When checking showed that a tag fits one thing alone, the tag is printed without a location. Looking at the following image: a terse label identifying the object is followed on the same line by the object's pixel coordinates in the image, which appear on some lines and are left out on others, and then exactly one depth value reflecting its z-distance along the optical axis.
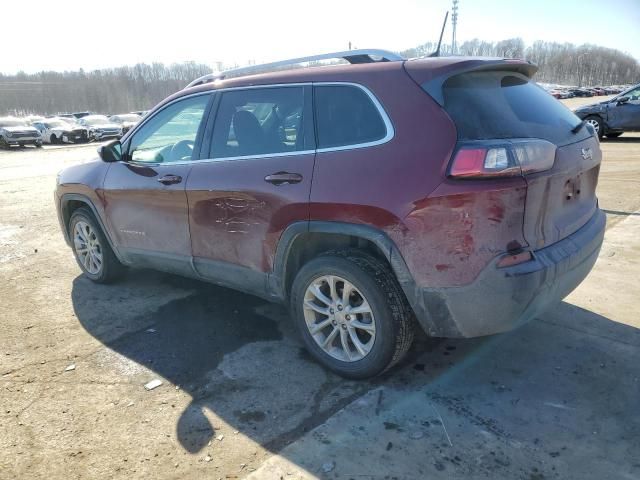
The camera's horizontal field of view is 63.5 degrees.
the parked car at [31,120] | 32.81
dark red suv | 2.60
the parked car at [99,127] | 32.78
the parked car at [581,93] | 89.25
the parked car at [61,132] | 31.86
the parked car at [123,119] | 36.56
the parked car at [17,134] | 28.75
